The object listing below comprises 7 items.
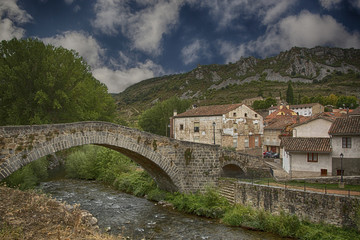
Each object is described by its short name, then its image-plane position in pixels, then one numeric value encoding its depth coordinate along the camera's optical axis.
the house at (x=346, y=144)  17.88
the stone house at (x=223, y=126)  33.31
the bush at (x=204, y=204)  15.60
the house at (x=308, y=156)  19.14
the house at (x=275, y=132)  34.28
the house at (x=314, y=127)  24.25
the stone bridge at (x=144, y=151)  12.62
